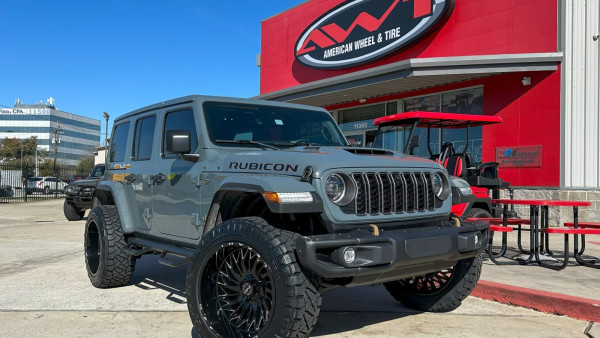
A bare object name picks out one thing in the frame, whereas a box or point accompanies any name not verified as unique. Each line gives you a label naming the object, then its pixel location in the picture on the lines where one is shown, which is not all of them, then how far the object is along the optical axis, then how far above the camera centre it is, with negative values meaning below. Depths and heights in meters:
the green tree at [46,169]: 73.85 +0.52
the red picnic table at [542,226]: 6.22 -0.55
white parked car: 35.30 -0.95
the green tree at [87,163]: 86.97 +1.89
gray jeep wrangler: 3.11 -0.29
